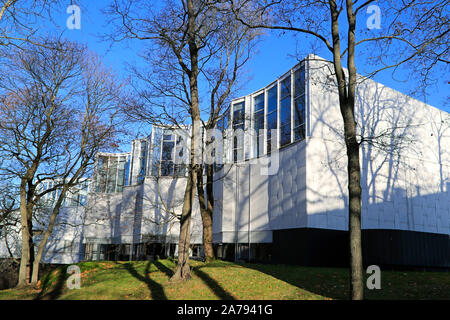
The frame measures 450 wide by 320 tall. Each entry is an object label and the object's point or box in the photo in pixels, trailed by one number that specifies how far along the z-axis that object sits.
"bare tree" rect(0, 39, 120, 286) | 17.69
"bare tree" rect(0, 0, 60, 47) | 7.78
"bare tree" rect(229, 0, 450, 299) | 8.53
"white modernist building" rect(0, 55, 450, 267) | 19.62
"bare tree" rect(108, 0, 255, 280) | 13.05
